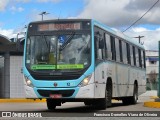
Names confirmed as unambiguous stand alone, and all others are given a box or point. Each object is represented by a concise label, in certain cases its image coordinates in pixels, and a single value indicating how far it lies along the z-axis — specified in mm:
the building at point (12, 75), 31469
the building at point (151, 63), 110062
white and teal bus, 15453
